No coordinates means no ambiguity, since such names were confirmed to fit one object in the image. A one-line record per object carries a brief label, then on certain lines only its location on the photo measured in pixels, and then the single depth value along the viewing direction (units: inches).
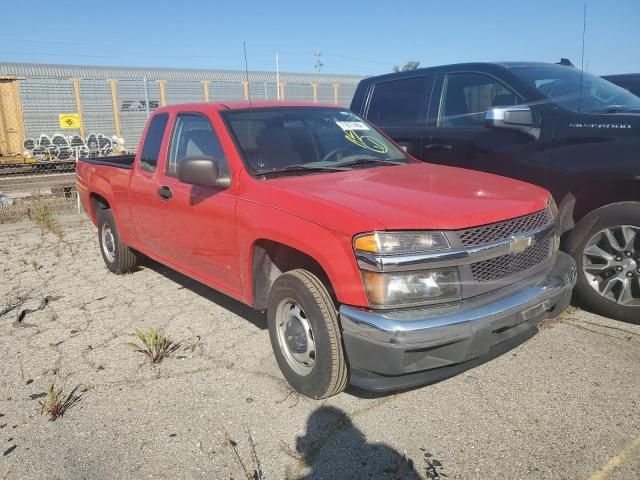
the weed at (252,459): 95.8
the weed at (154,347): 141.1
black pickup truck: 148.0
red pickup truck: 99.0
